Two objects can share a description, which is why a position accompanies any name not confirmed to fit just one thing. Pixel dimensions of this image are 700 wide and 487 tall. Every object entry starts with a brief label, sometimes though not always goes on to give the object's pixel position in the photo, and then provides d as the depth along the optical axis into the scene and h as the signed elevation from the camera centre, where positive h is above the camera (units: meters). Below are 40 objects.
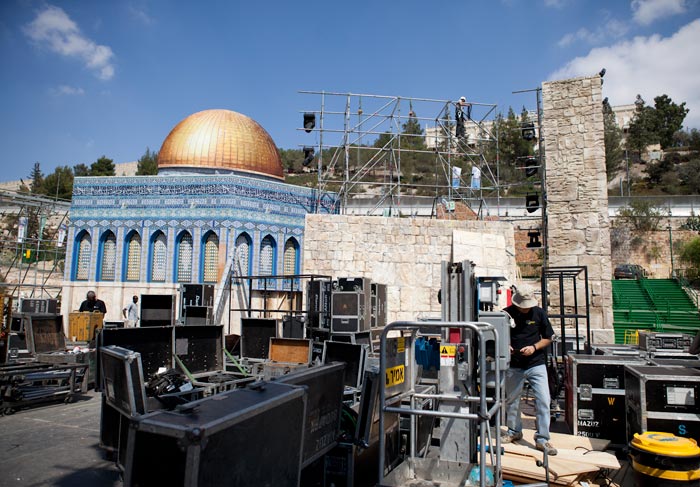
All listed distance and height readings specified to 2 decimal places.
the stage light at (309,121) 17.31 +5.93
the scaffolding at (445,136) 16.91 +5.50
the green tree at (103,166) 53.38 +13.19
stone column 12.64 +2.87
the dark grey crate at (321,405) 3.79 -0.92
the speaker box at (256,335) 8.83 -0.77
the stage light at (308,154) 17.94 +4.97
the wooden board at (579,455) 4.60 -1.53
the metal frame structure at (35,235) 20.62 +3.37
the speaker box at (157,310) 10.48 -0.41
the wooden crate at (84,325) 12.82 -0.91
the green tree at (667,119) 58.09 +21.14
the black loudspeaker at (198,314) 11.82 -0.54
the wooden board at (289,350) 7.89 -0.92
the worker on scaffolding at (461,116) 17.20 +6.18
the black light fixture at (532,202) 14.25 +2.69
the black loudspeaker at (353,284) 11.38 +0.22
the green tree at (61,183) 48.44 +10.63
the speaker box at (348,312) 10.88 -0.41
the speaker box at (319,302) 11.59 -0.22
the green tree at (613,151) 52.41 +15.33
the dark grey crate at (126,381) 4.26 -0.80
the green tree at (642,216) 33.69 +5.52
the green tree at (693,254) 28.75 +2.59
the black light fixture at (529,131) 15.21 +5.07
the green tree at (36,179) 54.06 +13.11
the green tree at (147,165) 57.69 +14.94
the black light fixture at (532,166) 14.61 +3.79
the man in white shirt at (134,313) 14.48 -0.67
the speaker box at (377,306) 12.62 -0.32
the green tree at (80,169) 59.28 +14.38
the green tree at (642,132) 57.12 +19.26
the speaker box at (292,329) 10.95 -0.79
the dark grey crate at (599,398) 5.77 -1.17
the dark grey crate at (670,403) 4.71 -1.00
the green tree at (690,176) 43.72 +11.08
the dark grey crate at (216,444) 2.46 -0.80
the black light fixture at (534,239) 13.88 +1.60
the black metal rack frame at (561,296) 7.58 +0.00
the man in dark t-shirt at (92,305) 13.25 -0.42
